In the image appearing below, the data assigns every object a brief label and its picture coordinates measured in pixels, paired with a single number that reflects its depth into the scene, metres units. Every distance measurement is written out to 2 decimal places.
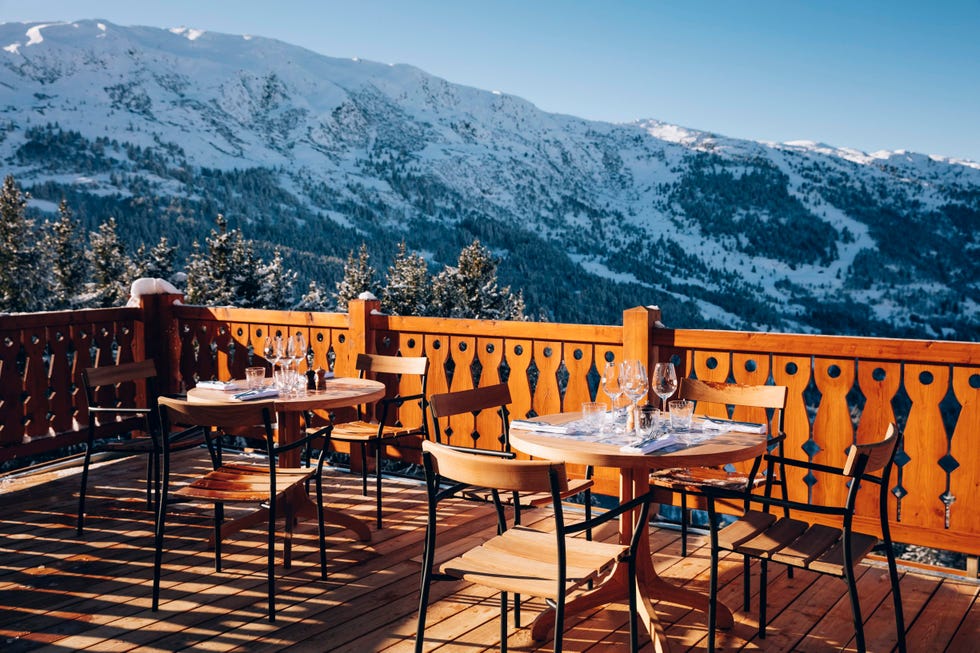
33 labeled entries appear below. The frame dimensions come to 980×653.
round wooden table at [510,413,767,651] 2.58
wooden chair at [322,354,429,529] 4.29
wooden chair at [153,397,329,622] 3.16
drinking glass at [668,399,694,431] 3.01
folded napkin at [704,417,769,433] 3.04
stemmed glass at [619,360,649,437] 3.00
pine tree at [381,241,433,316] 44.19
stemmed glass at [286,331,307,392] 4.16
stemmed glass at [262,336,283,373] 4.21
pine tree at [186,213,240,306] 41.73
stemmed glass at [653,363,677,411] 3.10
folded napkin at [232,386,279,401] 3.82
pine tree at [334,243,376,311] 44.44
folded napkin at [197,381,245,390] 4.16
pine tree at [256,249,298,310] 42.91
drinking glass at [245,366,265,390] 4.10
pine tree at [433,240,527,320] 47.19
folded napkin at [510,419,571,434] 3.01
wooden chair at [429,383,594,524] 3.18
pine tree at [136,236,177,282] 39.91
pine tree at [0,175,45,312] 37.12
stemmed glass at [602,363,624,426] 3.09
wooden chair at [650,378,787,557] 3.29
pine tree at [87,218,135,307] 45.44
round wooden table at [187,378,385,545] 3.74
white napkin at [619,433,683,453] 2.63
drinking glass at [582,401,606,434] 3.09
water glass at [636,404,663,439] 2.90
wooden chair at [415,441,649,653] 2.18
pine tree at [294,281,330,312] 43.62
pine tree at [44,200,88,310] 45.12
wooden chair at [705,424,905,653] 2.46
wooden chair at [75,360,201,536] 4.13
